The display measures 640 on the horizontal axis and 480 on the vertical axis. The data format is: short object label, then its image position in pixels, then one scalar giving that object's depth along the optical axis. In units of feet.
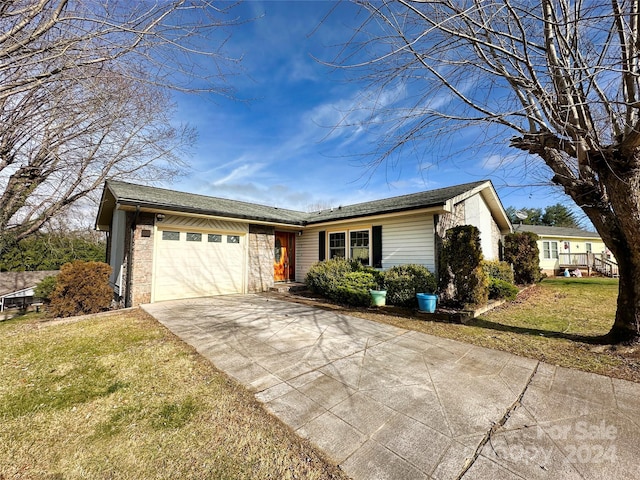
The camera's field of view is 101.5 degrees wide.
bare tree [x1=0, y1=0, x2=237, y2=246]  8.18
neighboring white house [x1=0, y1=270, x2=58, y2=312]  48.64
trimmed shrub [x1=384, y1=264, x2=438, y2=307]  24.48
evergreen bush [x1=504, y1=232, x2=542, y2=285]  40.73
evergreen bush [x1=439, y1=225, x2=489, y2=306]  22.85
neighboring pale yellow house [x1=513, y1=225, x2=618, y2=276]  59.52
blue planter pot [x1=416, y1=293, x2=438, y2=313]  21.84
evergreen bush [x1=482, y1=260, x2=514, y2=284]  32.79
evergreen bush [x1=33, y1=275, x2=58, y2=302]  38.06
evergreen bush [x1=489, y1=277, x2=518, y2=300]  28.43
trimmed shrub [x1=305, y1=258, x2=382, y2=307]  26.27
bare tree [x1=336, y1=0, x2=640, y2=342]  10.39
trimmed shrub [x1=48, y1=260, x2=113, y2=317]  21.93
